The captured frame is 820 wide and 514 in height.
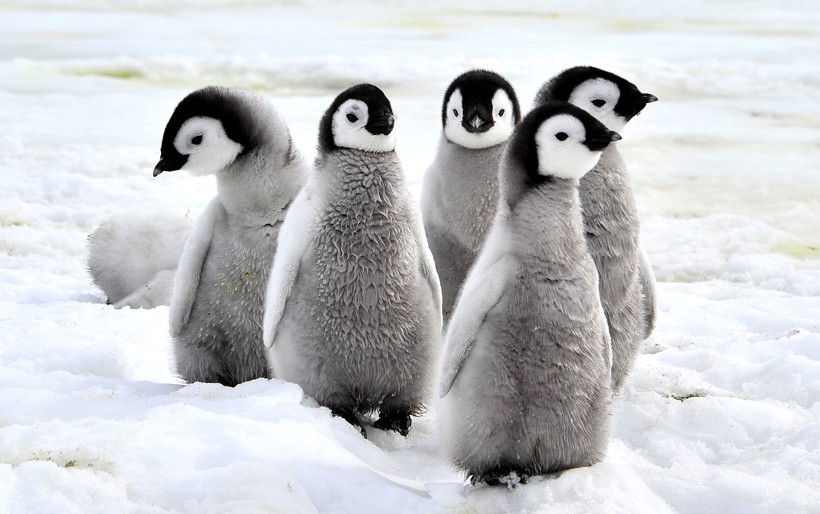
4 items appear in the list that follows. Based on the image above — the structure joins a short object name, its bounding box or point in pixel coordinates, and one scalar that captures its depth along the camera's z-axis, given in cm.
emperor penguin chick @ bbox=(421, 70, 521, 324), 770
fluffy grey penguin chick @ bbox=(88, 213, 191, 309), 1020
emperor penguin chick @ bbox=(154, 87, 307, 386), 670
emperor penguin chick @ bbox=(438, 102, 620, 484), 531
